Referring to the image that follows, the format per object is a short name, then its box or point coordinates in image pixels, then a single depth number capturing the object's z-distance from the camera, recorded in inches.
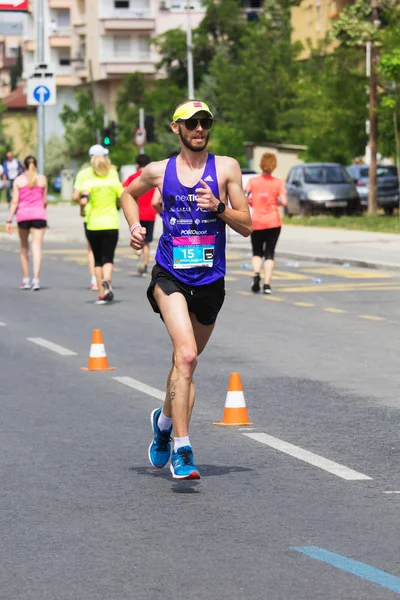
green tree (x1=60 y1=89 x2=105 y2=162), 3590.1
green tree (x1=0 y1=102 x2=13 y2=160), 4230.3
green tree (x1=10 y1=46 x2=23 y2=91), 6235.2
